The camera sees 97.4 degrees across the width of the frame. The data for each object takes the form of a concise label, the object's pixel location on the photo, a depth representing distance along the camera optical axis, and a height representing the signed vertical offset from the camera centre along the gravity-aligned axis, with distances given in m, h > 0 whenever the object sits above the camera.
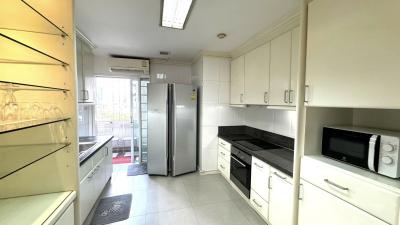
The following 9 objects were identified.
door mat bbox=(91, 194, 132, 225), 2.17 -1.42
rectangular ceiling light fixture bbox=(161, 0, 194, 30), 1.77 +1.03
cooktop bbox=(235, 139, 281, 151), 2.50 -0.59
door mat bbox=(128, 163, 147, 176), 3.56 -1.38
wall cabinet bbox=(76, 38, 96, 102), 2.48 +0.49
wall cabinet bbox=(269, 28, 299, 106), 1.89 +0.44
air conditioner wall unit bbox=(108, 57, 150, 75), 3.69 +0.83
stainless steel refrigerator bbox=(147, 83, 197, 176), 3.39 -0.42
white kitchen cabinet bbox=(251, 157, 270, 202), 2.03 -0.88
